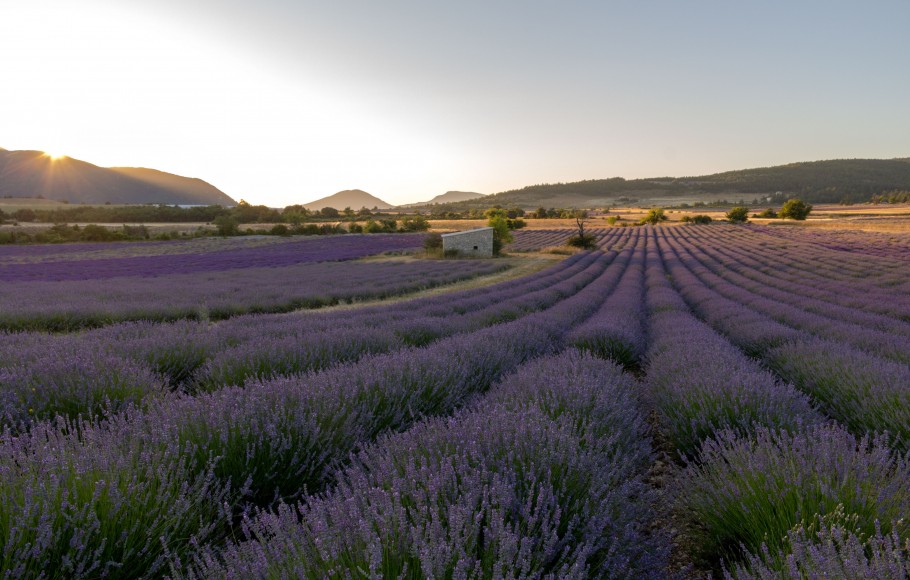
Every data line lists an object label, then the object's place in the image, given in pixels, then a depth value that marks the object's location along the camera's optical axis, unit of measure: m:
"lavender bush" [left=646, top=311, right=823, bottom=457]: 2.71
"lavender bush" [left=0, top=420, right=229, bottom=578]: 1.33
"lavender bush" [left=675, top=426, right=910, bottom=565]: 1.60
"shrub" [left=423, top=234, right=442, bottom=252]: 30.25
